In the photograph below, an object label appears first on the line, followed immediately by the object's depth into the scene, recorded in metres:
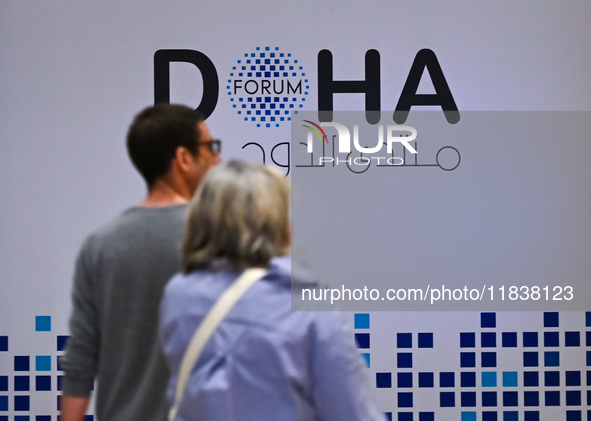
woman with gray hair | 4.44
